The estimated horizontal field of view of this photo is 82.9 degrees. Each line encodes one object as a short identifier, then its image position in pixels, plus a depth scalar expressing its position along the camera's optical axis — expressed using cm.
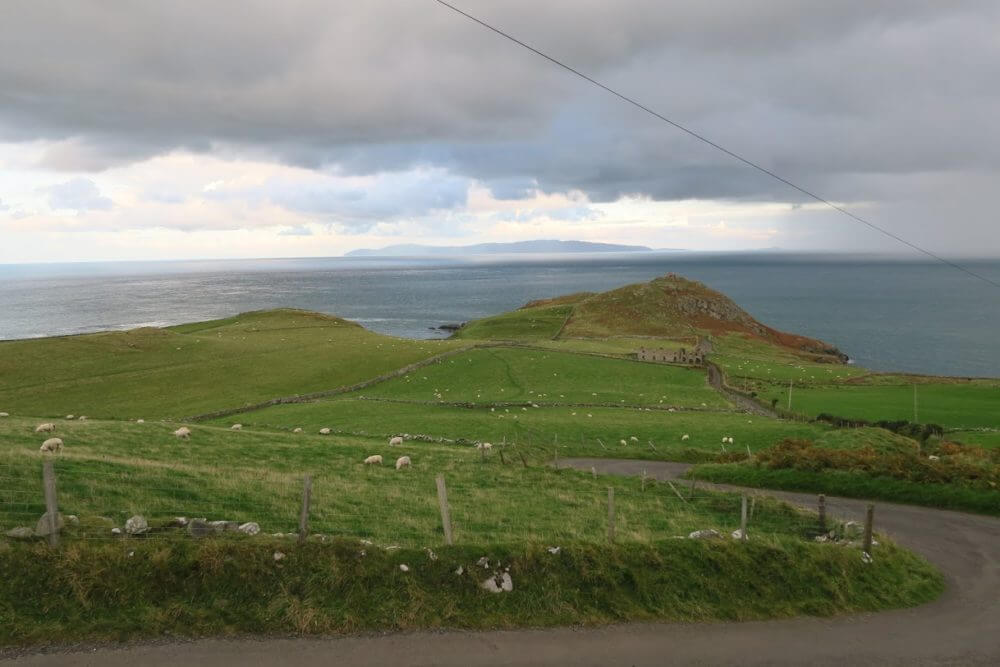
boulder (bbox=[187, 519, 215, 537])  1368
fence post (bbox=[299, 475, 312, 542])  1363
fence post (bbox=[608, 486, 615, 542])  1495
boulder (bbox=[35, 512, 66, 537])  1278
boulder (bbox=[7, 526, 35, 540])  1278
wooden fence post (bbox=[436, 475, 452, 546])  1403
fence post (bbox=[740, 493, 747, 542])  1560
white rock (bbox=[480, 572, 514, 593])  1318
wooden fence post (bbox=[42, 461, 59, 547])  1273
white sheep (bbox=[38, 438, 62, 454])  2141
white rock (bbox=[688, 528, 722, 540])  1573
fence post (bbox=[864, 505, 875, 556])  1570
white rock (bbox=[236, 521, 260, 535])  1422
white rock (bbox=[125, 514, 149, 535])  1341
